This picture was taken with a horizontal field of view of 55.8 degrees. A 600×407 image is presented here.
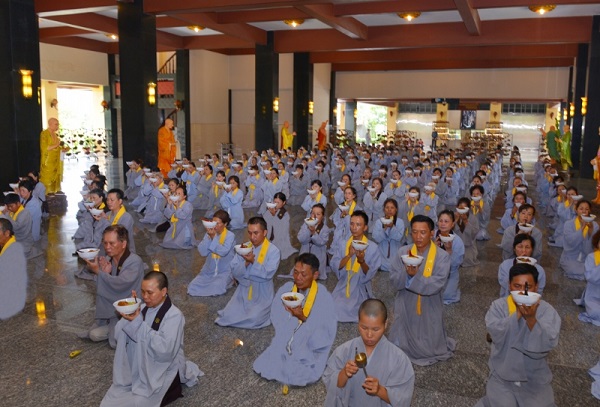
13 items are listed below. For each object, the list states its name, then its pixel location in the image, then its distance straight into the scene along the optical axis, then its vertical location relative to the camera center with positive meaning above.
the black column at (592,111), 19.50 +0.66
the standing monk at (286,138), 25.91 -0.57
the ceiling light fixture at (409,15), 18.10 +3.66
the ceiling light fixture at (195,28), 21.32 +3.69
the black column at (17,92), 14.35 +0.78
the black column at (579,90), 23.20 +1.57
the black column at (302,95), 27.53 +1.50
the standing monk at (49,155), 15.23 -0.87
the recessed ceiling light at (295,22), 18.46 +3.63
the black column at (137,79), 16.80 +1.36
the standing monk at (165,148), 18.84 -0.79
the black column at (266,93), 23.93 +1.38
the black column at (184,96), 26.62 +1.35
